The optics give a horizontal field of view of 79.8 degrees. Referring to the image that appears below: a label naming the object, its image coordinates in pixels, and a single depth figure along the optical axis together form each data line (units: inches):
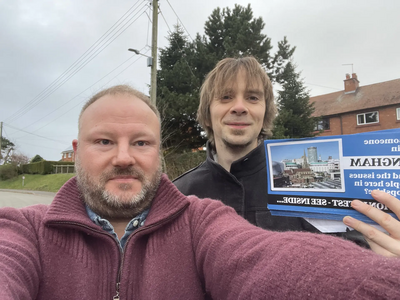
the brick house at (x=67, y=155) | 2270.7
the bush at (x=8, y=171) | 1273.4
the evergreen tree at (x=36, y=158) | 1622.4
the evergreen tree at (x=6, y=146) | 1768.0
